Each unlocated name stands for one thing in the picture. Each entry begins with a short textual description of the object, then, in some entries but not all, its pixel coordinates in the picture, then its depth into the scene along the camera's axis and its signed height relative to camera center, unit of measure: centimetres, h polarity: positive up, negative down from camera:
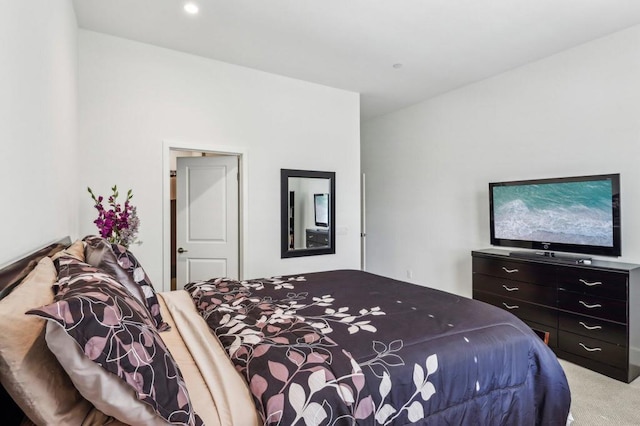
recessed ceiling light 272 +168
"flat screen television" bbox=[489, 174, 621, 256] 301 -1
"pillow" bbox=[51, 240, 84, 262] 146 -17
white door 386 -10
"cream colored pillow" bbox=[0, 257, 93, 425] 70 -34
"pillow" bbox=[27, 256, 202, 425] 74 -33
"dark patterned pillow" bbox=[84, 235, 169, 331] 154 -26
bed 76 -52
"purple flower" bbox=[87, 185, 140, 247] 245 -8
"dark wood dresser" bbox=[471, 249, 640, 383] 274 -83
